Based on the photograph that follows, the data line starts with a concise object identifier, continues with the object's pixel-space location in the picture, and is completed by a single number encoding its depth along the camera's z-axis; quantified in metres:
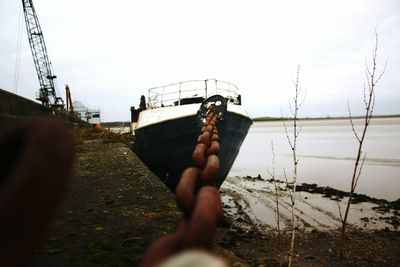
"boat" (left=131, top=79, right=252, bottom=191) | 7.98
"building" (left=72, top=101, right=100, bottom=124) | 70.69
